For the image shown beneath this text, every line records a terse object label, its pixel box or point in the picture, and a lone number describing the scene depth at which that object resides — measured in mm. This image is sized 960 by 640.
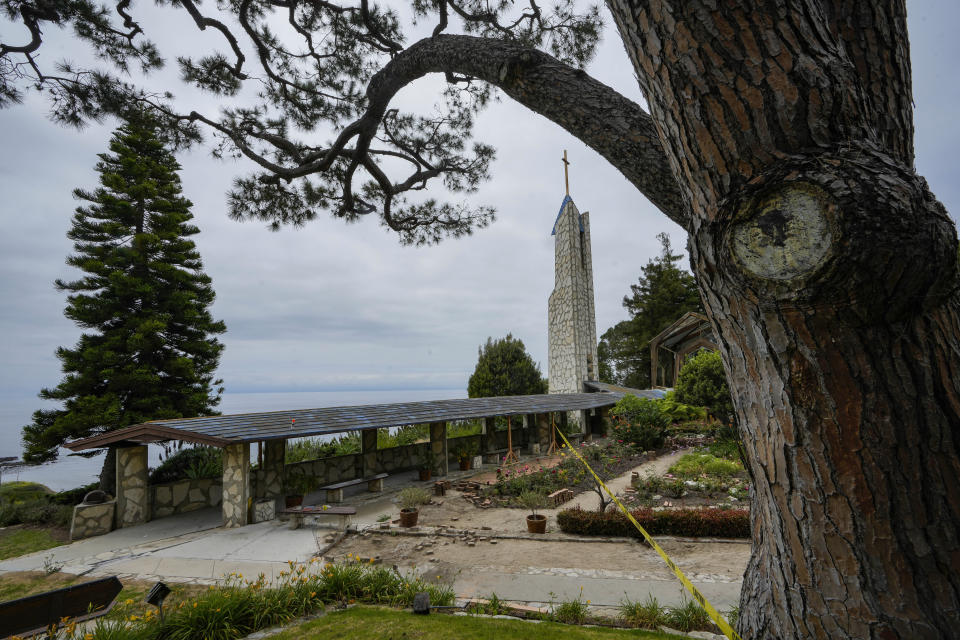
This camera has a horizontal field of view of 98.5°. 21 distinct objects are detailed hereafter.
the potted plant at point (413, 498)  8453
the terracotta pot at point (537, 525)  6719
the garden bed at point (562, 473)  9508
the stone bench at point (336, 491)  9141
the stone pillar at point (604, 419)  17589
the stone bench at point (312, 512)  7301
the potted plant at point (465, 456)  12455
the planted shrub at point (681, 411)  13672
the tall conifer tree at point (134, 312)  10031
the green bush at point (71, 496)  10125
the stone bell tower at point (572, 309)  18078
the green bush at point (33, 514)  8891
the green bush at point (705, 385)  13148
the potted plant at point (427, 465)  11203
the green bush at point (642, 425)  13438
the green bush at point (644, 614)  3703
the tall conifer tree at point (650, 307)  27922
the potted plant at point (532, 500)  8361
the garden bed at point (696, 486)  8039
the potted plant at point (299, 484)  9617
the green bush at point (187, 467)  9766
